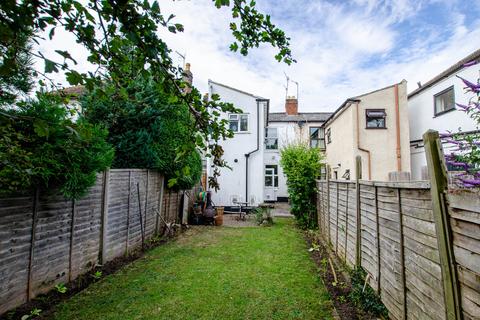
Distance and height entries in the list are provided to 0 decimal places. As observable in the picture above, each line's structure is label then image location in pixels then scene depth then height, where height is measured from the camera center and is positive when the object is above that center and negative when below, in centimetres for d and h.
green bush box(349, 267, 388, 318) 337 -173
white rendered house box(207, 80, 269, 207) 1505 +170
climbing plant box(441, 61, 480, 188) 171 +18
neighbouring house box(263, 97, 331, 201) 1988 +381
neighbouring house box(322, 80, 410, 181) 1288 +256
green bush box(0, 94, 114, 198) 297 +27
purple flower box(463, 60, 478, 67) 185 +95
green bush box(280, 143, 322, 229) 948 -20
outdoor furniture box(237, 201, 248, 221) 1248 -195
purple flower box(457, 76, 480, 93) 161 +62
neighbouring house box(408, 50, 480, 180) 1010 +364
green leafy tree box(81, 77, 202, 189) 705 +154
